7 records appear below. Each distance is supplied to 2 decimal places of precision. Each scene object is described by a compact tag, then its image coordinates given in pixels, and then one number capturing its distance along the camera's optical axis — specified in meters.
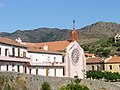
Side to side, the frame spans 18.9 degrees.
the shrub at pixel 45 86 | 46.60
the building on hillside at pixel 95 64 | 106.06
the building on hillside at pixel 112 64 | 103.38
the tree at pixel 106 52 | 147.57
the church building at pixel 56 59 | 74.18
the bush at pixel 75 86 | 51.32
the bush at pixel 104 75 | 90.03
